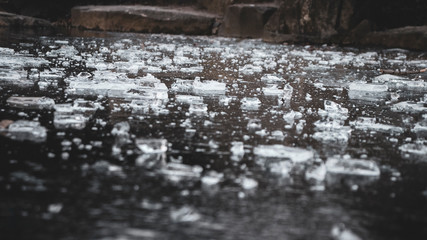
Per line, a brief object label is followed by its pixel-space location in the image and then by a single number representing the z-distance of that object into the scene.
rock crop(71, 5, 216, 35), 26.18
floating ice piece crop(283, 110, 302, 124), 9.12
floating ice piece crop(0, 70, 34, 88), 9.72
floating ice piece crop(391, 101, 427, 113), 9.55
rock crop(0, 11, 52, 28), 25.32
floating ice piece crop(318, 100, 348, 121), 9.25
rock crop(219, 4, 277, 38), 24.09
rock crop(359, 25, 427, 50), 19.12
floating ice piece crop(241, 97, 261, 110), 9.42
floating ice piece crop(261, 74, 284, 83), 10.54
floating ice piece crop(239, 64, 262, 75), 11.05
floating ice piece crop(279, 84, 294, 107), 9.58
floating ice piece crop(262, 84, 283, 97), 9.89
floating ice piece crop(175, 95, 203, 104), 9.48
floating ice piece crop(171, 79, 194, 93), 9.84
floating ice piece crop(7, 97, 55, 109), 9.09
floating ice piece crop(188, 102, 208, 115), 9.20
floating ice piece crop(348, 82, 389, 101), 10.06
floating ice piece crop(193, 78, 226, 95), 9.88
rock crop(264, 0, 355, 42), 20.54
